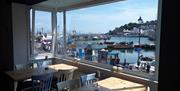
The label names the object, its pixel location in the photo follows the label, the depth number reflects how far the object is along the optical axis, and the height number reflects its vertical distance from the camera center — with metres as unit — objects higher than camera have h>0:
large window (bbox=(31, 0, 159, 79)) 2.72 +0.11
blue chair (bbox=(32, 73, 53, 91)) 2.68 -0.79
